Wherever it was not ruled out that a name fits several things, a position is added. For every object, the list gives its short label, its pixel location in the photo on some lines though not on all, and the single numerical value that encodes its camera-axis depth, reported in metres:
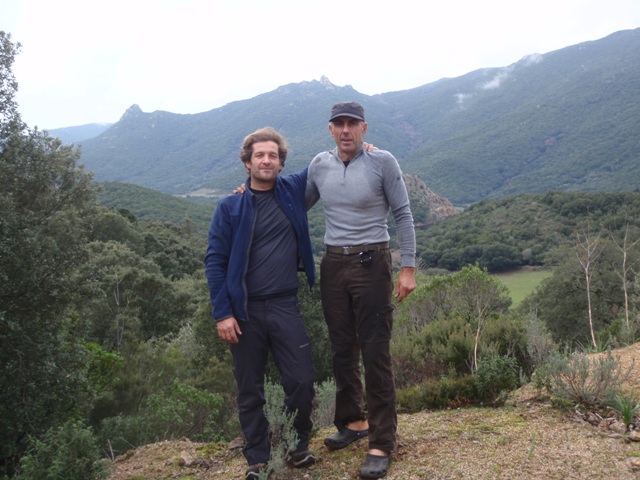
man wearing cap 3.15
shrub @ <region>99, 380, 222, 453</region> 5.88
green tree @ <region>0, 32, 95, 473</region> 5.64
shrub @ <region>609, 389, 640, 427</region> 3.29
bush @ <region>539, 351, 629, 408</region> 3.60
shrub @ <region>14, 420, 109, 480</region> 3.14
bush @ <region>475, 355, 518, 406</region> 4.05
